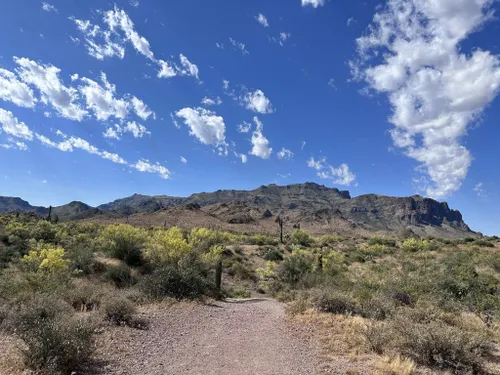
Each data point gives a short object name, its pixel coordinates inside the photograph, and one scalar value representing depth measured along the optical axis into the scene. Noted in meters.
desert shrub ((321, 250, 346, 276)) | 20.00
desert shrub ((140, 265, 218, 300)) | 13.87
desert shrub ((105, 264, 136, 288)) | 16.95
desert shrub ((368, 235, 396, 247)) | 50.34
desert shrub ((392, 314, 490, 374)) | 7.73
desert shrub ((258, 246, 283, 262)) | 31.72
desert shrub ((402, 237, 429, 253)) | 39.56
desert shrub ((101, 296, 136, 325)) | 10.14
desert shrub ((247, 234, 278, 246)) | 43.27
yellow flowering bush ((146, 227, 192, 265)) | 19.00
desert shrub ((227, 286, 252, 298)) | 18.05
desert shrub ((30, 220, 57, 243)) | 28.88
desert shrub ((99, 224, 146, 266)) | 20.77
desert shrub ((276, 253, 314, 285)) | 19.44
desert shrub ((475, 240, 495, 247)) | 40.77
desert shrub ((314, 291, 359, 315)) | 12.16
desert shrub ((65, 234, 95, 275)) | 18.41
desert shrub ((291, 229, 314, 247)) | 48.16
